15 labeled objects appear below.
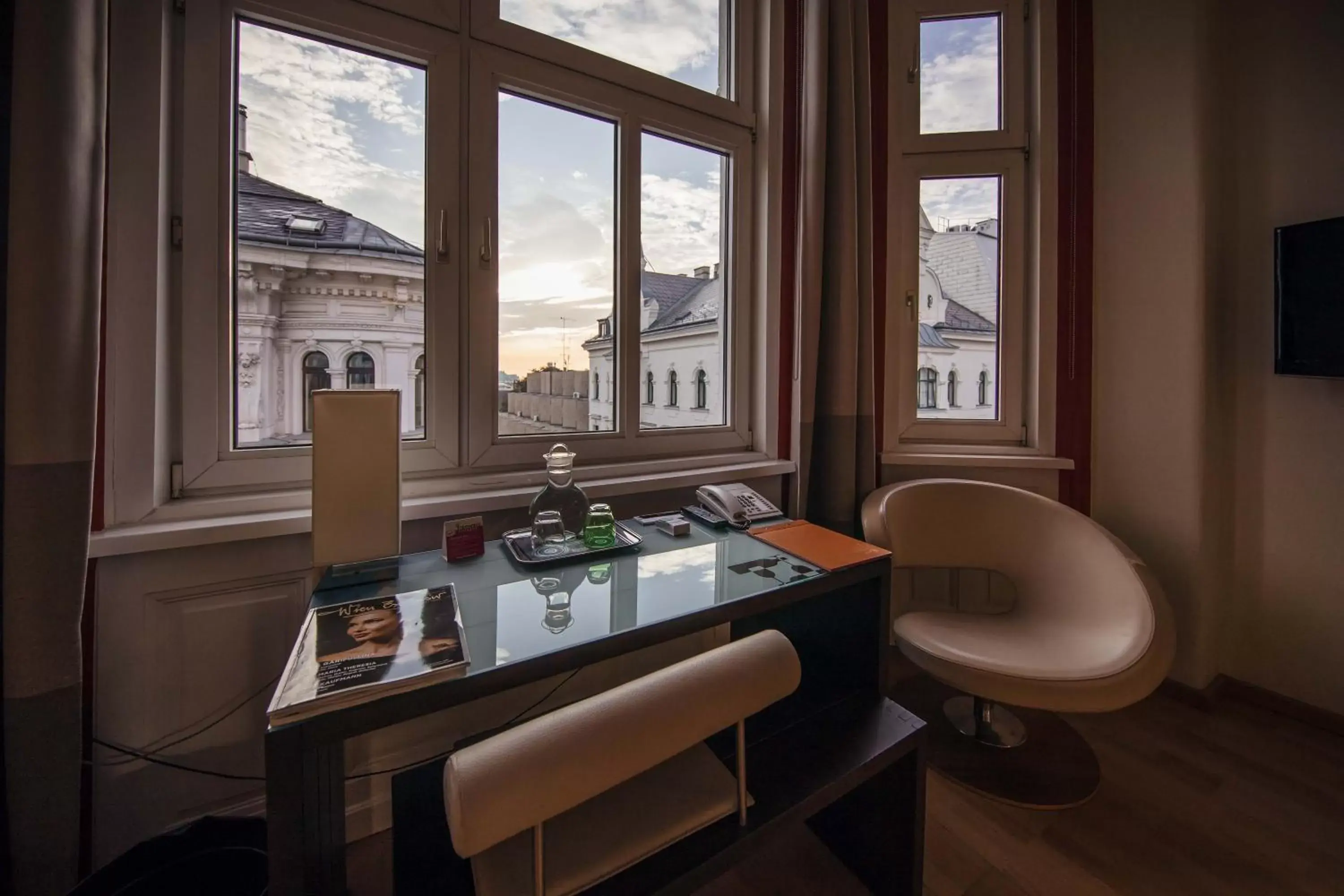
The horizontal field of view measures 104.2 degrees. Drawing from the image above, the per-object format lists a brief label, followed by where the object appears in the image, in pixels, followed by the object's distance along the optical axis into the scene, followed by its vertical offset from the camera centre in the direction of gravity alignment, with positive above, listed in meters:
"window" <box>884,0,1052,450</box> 2.11 +0.96
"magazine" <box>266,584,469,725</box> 0.66 -0.29
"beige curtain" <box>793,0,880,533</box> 1.83 +0.65
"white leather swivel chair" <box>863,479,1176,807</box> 1.28 -0.52
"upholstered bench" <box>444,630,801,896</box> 0.54 -0.36
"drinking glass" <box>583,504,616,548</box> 1.23 -0.19
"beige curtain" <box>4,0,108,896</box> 0.85 +0.05
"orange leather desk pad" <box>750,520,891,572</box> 1.17 -0.23
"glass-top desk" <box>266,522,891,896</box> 0.64 -0.30
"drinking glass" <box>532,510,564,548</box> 1.23 -0.18
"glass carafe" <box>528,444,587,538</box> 1.28 -0.11
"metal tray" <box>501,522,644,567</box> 1.16 -0.23
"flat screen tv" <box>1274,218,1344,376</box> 1.55 +0.47
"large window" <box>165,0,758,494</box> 1.22 +0.65
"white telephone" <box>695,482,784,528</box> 1.45 -0.15
